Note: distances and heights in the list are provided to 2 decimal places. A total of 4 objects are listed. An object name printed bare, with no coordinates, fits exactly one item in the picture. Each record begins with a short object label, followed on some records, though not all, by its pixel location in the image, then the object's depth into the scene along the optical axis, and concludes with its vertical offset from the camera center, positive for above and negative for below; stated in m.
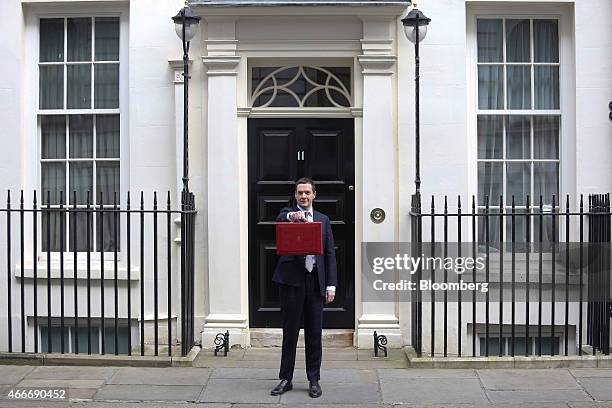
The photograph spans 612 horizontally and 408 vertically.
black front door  9.60 +0.33
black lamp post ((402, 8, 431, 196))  8.92 +1.71
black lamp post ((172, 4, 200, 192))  8.75 +1.70
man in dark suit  7.54 -0.74
